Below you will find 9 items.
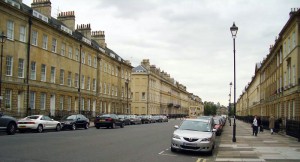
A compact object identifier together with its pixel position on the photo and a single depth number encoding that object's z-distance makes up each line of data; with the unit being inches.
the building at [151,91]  2933.9
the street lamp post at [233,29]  721.0
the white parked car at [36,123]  808.1
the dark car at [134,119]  1623.8
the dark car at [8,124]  696.4
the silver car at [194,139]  450.5
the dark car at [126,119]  1496.6
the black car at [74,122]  985.0
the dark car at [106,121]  1105.0
